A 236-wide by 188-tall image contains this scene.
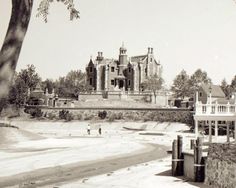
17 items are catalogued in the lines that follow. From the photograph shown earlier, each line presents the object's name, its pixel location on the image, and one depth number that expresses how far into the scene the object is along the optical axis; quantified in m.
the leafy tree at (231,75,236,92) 132.80
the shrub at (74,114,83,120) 96.91
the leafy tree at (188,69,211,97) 118.50
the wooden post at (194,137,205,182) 20.48
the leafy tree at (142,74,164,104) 114.22
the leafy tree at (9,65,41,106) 109.38
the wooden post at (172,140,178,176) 22.95
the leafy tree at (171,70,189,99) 118.06
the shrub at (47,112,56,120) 100.08
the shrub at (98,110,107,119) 94.88
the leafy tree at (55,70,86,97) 134.62
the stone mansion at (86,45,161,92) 123.75
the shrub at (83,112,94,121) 96.18
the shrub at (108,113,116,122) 93.00
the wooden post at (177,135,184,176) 22.94
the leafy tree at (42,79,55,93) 170.66
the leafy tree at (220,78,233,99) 133.38
